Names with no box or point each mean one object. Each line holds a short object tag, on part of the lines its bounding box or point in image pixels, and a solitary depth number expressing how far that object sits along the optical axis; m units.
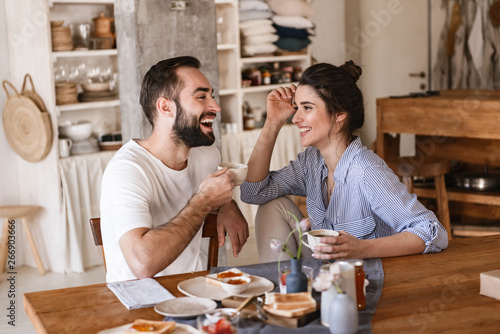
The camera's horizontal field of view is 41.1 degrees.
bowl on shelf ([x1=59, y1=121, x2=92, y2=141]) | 4.74
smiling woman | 2.21
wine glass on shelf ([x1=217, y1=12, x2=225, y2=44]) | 5.54
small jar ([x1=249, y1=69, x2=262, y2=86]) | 5.80
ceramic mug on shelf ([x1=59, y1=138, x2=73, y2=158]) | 4.66
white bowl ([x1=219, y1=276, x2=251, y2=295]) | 1.79
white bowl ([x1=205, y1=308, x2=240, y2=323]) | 1.53
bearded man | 2.08
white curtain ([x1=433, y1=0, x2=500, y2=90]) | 6.43
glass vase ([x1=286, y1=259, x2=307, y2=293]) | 1.74
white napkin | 1.77
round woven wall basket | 4.58
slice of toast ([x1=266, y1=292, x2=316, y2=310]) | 1.63
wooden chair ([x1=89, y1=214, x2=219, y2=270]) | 2.39
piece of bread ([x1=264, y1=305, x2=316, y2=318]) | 1.61
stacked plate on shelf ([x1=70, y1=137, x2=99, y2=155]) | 4.75
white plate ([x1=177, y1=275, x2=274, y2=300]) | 1.80
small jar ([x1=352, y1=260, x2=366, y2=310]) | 1.69
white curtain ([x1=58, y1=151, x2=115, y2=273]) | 4.66
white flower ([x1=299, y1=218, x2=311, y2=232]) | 1.76
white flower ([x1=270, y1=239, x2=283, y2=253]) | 1.67
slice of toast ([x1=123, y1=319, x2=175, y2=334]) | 1.53
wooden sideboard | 4.11
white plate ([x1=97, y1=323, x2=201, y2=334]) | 1.57
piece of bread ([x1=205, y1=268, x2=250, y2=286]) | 1.89
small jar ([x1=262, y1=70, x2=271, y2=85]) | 5.83
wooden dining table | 1.63
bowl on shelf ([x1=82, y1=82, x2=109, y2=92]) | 4.80
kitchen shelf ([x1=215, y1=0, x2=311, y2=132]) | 5.48
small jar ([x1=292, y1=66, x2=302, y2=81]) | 6.08
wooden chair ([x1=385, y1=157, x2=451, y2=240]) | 4.00
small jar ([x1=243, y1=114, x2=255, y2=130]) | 5.76
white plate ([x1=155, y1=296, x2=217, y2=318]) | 1.66
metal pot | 4.23
